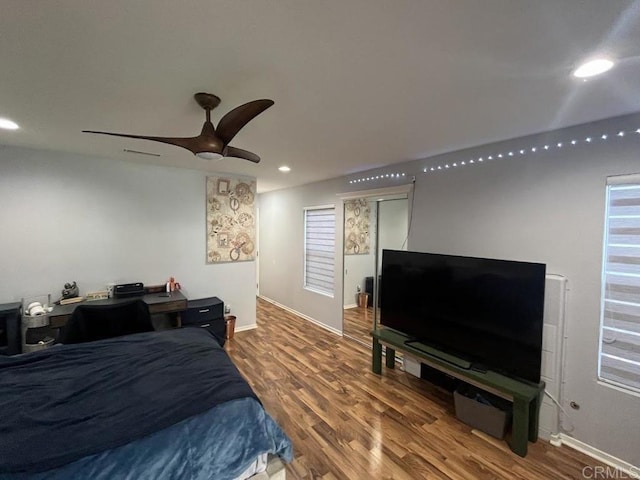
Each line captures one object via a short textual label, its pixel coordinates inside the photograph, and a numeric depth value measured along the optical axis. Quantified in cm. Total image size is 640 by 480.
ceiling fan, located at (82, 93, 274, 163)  169
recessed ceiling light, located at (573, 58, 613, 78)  139
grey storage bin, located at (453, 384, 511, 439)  232
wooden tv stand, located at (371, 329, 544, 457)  216
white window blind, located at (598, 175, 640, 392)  201
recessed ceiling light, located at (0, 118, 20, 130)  232
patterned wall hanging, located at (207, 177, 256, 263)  440
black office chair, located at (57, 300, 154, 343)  261
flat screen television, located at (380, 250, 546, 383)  228
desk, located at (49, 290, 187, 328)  295
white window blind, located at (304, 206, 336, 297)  483
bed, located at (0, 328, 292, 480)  129
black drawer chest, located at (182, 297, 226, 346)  375
